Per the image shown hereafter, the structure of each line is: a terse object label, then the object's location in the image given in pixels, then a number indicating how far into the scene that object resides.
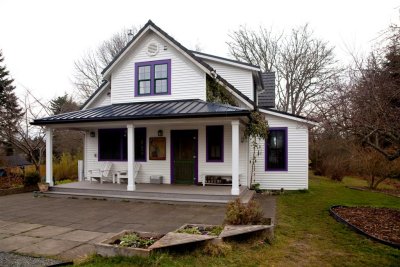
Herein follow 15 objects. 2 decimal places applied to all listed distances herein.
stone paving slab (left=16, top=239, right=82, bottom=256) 5.40
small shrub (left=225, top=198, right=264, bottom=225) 6.09
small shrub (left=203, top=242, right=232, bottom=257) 5.00
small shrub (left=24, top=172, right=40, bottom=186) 13.41
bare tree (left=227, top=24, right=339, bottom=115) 25.69
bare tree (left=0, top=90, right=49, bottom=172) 15.51
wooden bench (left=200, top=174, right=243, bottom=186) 12.04
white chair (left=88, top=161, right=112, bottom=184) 13.36
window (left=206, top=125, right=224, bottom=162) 12.46
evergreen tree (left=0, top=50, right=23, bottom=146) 15.91
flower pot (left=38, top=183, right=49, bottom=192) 12.09
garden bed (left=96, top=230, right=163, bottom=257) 4.87
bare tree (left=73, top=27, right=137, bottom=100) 30.11
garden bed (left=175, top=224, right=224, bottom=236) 5.67
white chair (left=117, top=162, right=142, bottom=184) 12.69
